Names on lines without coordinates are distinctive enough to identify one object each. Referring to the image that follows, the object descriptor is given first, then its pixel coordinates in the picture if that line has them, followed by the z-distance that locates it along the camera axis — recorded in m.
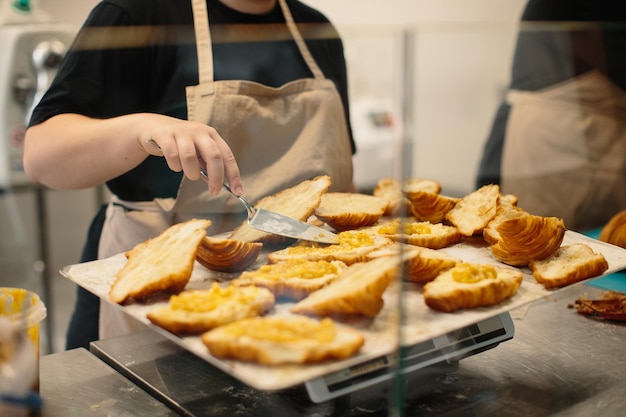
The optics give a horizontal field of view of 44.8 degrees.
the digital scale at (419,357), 0.83
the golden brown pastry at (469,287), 0.92
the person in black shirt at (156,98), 1.14
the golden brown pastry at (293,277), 0.90
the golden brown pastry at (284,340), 0.76
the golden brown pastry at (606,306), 1.33
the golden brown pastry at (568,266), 1.04
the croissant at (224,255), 1.02
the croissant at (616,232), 1.29
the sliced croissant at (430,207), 1.22
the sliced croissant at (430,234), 1.09
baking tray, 0.75
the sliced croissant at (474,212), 1.20
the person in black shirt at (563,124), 1.97
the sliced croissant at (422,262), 0.94
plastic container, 0.81
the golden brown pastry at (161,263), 0.94
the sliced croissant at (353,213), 1.15
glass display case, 0.83
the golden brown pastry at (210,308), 0.85
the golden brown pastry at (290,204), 1.07
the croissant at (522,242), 1.11
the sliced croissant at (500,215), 1.16
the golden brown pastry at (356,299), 0.83
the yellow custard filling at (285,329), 0.79
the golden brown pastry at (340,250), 1.02
